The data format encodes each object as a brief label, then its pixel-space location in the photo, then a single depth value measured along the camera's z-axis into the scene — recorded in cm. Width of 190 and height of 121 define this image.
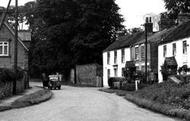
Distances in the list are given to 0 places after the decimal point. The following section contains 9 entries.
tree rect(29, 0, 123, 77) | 6625
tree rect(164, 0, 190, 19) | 6369
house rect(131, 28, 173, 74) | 5247
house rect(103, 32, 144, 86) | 5935
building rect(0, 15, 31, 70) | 5006
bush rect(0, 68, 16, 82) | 2922
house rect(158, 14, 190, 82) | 4310
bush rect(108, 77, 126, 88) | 4902
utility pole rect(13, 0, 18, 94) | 3320
